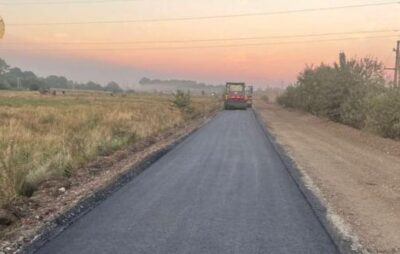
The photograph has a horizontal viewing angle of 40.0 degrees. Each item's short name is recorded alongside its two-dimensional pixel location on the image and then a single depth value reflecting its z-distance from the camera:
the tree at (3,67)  186.12
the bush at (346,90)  31.76
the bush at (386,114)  23.25
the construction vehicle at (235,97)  62.69
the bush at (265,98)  123.19
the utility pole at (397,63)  41.64
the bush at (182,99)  45.97
